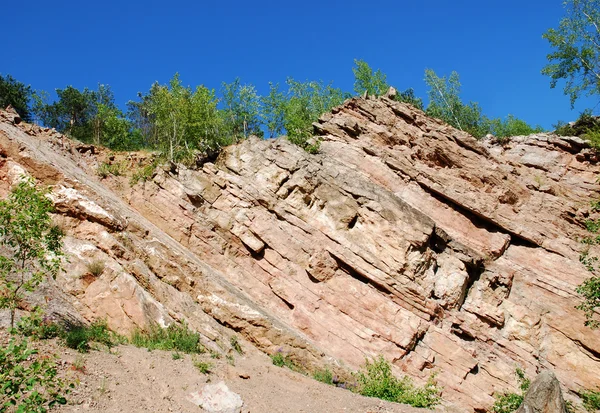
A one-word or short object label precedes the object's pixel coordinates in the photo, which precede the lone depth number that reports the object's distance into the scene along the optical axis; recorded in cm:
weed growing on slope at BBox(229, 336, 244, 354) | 1516
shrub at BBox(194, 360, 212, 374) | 1237
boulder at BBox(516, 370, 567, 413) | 1277
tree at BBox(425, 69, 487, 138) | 3853
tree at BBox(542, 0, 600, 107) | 2805
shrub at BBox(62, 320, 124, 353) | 1116
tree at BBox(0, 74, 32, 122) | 3838
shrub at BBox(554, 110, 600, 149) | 3072
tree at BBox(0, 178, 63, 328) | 975
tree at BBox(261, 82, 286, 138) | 3928
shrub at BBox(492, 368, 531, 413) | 1664
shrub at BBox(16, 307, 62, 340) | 1059
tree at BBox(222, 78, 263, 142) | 3847
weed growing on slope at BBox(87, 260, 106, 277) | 1434
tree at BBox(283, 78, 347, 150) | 3322
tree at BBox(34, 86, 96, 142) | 4166
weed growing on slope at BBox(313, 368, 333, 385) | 1501
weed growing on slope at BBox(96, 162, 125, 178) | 2133
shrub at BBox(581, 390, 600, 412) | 1742
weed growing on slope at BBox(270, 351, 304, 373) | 1540
